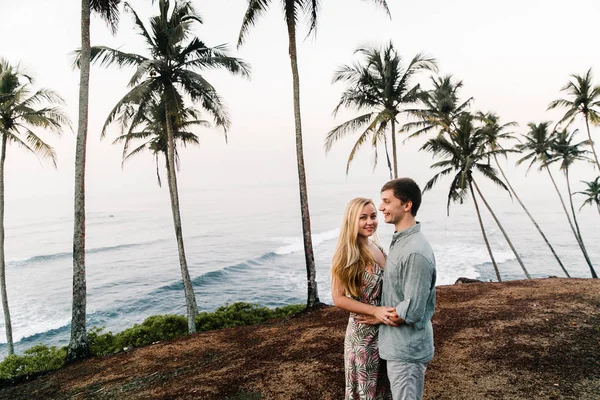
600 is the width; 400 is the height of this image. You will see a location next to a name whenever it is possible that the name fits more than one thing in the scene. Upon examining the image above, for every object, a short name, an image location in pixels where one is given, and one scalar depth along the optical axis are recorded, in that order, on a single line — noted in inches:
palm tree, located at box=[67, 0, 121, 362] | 316.8
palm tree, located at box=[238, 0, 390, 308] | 397.4
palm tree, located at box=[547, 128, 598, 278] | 825.5
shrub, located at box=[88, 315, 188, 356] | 383.2
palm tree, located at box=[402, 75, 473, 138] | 661.4
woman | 99.2
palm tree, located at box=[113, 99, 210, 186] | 500.2
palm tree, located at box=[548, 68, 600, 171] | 693.9
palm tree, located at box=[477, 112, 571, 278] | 657.1
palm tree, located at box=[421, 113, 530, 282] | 635.5
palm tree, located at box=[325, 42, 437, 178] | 526.0
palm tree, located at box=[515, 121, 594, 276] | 847.1
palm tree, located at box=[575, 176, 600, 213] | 915.4
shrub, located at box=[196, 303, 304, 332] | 470.6
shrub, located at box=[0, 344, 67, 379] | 339.4
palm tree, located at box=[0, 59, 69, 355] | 462.0
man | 83.9
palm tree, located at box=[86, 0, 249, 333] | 413.1
